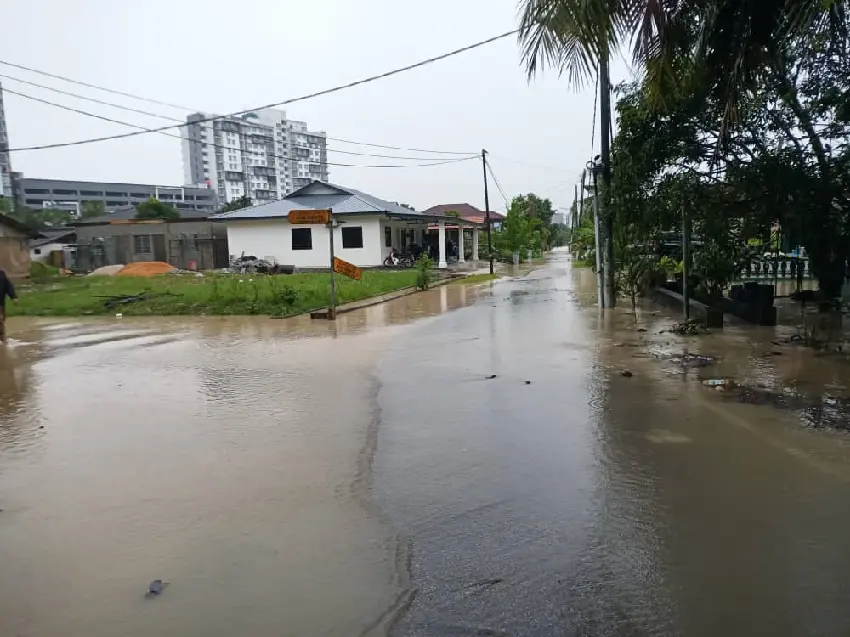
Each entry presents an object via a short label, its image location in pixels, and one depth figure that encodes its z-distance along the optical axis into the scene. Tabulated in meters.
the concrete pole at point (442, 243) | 36.91
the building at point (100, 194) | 81.75
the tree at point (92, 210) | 62.16
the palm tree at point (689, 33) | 6.80
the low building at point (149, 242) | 35.06
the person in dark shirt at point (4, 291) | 12.64
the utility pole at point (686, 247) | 12.02
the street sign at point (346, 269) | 15.73
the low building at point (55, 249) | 36.12
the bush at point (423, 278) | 23.58
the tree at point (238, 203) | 57.97
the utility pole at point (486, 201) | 36.91
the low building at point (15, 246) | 25.75
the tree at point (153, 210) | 48.44
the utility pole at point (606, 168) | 14.84
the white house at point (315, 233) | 34.16
